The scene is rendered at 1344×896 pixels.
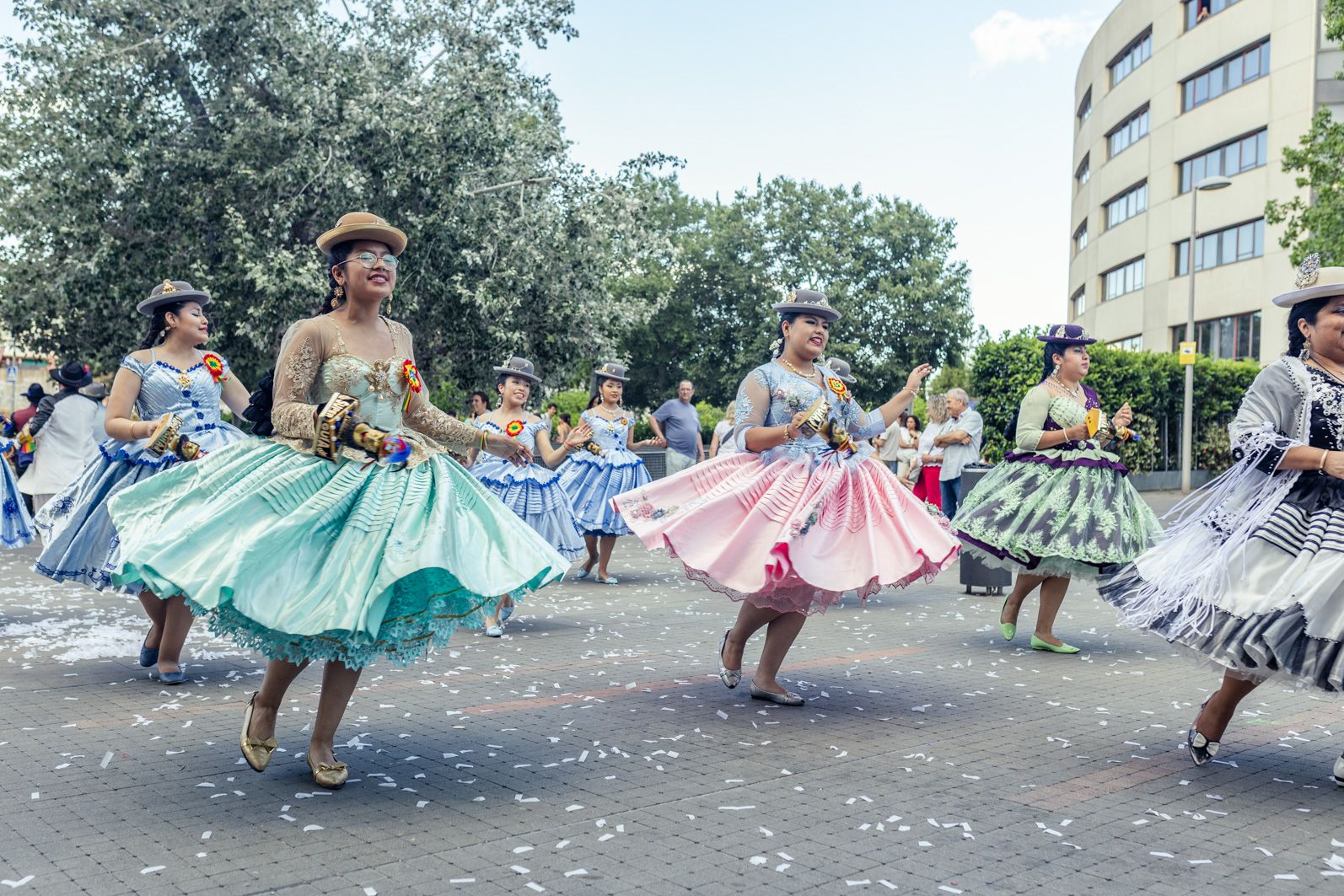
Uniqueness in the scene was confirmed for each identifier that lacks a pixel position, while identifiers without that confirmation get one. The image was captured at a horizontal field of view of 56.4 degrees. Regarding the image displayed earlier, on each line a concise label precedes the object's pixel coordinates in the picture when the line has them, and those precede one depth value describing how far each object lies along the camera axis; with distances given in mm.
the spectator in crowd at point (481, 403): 13701
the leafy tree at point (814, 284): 50500
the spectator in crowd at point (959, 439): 14820
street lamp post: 28562
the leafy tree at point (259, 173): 18297
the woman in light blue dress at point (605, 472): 12875
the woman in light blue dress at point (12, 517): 9320
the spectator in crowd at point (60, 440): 13758
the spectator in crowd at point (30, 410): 14793
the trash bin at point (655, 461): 24781
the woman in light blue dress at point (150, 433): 7176
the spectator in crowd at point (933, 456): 15898
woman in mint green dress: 4547
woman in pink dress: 6398
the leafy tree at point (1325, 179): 22500
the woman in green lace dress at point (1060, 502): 8484
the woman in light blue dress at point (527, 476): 10570
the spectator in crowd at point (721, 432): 17141
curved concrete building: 39094
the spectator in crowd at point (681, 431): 17750
